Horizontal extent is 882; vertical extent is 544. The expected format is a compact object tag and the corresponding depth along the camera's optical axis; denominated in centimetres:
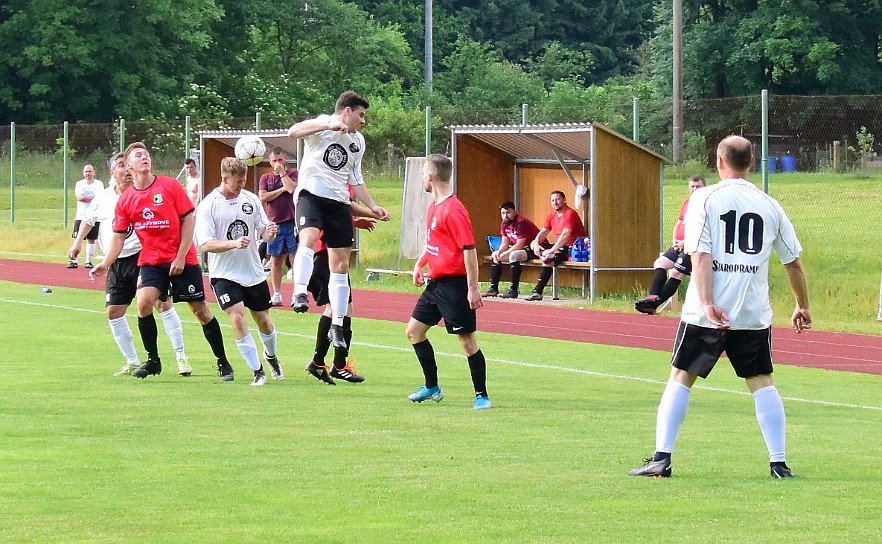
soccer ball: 1625
